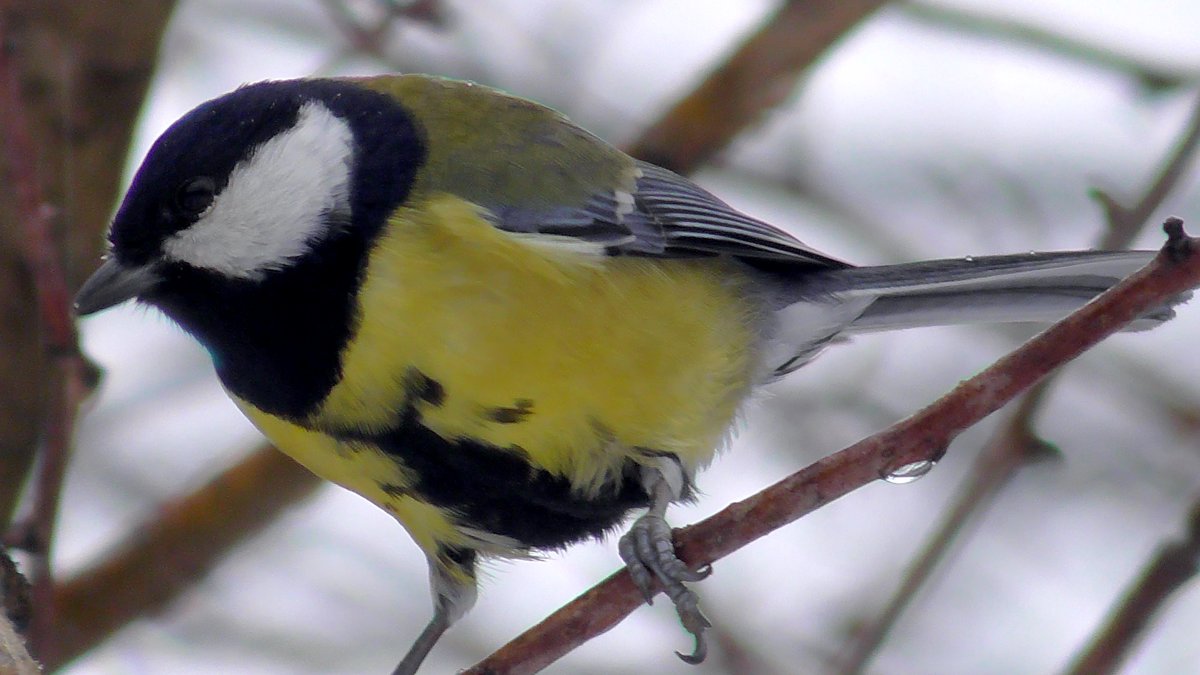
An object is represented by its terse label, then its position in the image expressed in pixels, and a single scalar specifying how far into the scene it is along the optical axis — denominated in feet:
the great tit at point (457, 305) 14.02
